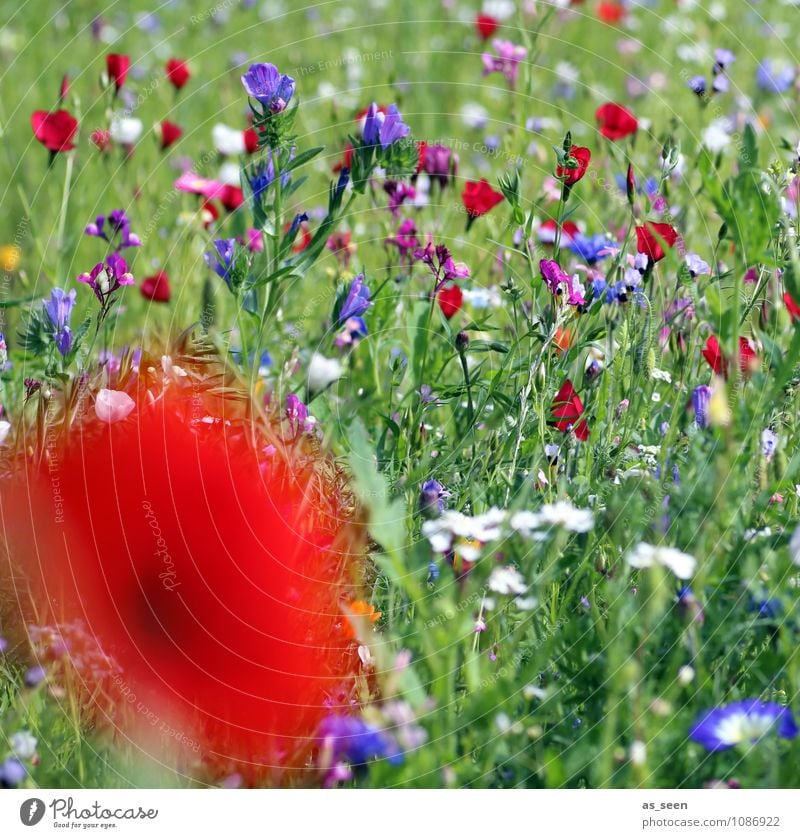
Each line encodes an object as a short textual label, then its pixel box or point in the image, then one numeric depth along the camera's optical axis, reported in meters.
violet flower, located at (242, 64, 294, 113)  1.57
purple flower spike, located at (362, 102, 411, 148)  1.58
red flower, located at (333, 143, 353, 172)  1.59
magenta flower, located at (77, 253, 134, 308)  1.59
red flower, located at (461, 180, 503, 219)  1.67
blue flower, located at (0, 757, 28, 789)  1.49
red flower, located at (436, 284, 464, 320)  1.66
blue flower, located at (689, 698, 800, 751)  1.47
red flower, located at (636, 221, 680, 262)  1.61
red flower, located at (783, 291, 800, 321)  1.61
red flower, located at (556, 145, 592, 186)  1.59
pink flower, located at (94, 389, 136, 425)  1.56
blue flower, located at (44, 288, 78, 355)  1.59
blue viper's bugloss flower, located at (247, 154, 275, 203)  1.58
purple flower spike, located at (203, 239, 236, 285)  1.59
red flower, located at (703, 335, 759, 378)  1.58
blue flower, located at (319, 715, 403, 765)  1.48
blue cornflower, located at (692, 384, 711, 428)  1.58
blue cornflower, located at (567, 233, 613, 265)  1.67
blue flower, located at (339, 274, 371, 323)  1.59
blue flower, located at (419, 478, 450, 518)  1.57
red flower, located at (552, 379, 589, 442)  1.60
